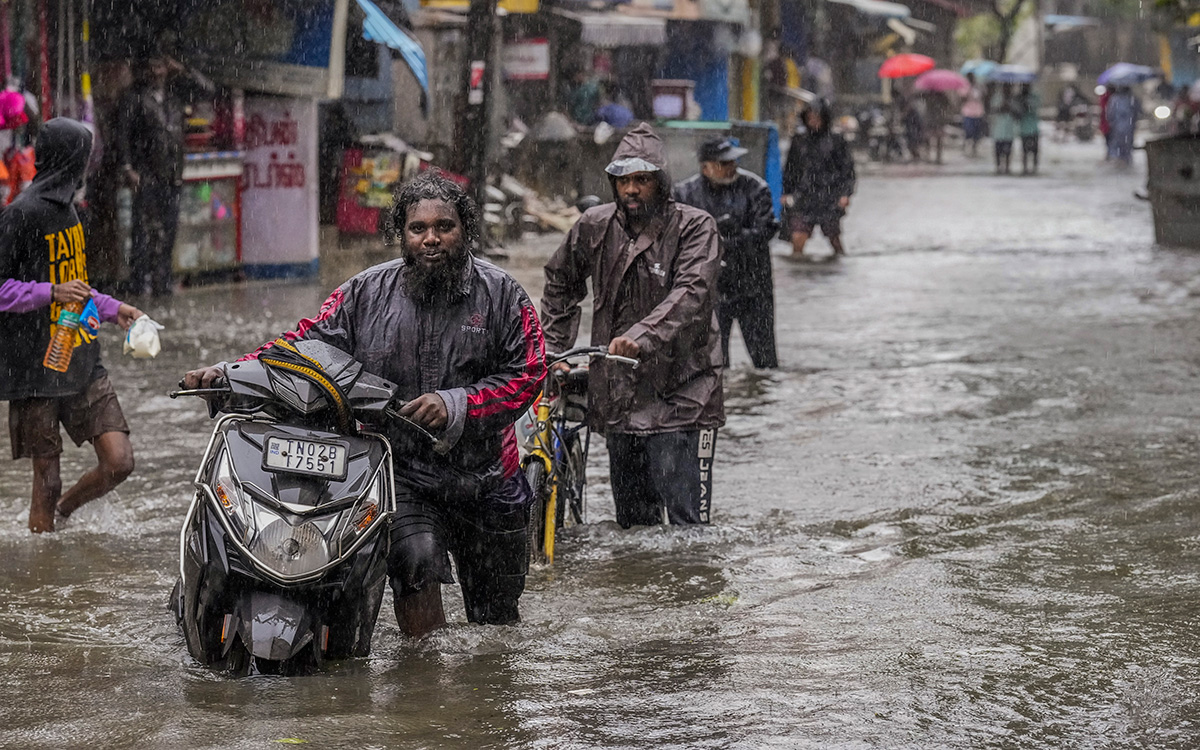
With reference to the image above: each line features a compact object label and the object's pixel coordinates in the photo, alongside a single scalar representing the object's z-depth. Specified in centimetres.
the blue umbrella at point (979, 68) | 4474
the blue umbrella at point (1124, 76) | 3831
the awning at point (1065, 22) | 6850
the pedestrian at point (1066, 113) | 4816
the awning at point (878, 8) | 4191
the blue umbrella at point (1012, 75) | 3744
